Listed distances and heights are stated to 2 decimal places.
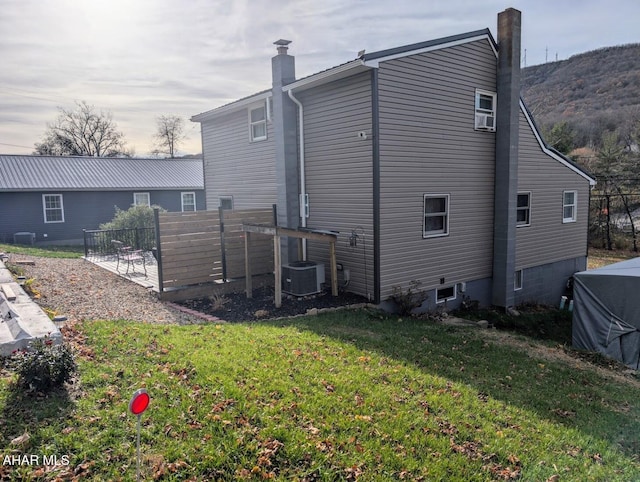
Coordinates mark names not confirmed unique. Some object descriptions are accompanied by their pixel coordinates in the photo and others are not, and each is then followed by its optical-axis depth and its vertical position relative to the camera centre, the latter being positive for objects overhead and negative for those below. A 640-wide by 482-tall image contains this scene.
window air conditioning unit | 11.46 +1.92
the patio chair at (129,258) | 12.41 -1.74
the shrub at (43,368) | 3.87 -1.46
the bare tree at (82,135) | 45.97 +7.29
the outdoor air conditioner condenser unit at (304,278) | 9.73 -1.78
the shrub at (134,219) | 16.97 -0.70
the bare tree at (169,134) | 53.53 +8.21
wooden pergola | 8.84 -0.97
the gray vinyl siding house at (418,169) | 9.53 +0.67
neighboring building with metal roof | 20.89 +0.54
